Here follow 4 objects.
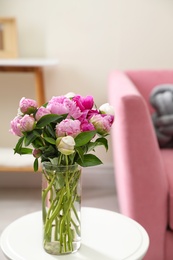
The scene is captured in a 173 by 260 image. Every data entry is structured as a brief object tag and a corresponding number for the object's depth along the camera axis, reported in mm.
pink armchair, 1651
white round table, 1144
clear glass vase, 1101
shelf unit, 2488
